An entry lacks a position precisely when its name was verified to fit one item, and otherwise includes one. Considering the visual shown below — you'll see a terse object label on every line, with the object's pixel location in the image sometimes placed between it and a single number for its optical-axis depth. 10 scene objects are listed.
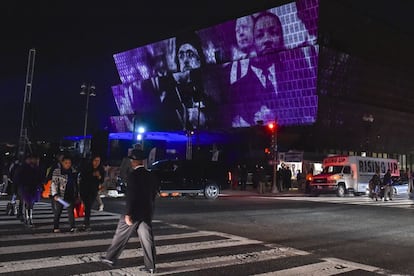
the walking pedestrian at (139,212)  6.52
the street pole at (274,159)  31.19
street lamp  33.00
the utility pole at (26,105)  21.95
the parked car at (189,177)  21.78
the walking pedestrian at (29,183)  10.79
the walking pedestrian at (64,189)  9.81
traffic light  31.97
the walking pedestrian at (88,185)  10.67
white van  30.03
